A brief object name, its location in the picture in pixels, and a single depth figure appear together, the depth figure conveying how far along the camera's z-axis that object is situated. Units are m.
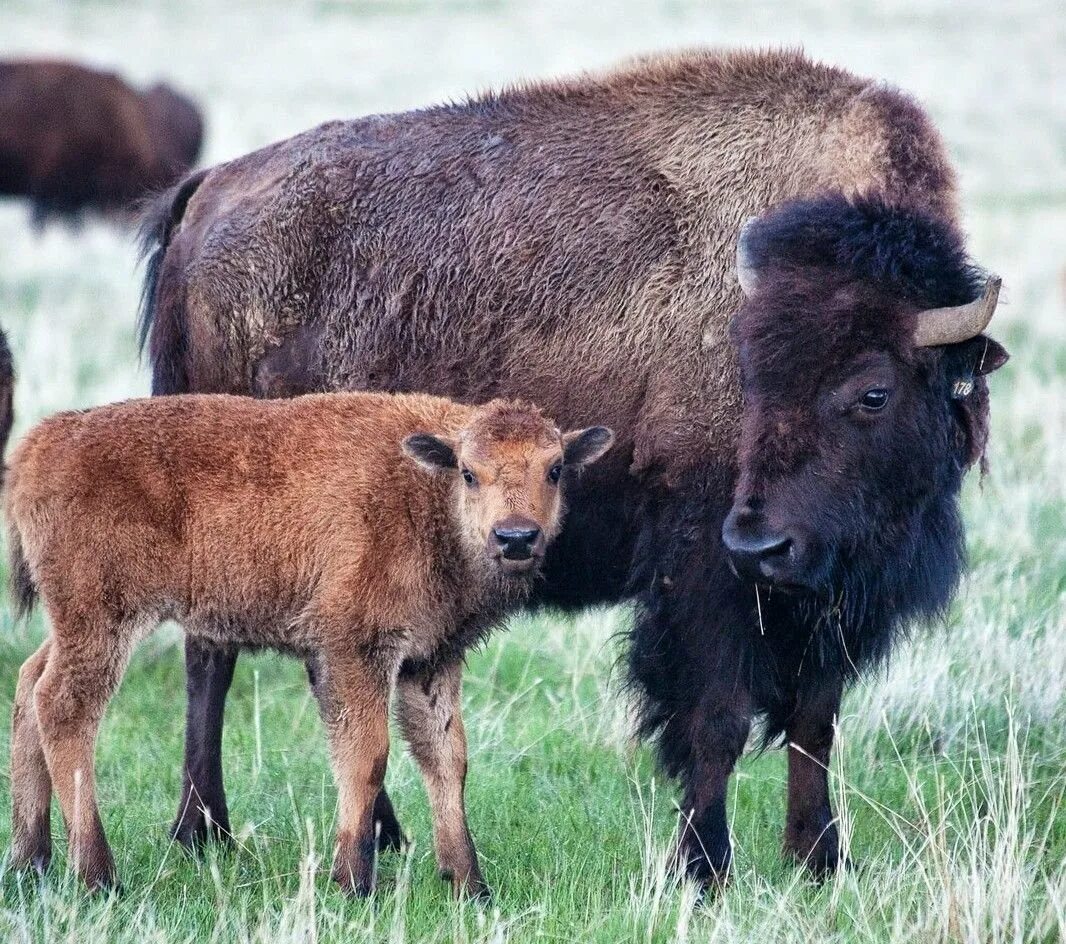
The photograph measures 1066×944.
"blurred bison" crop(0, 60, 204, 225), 43.06
